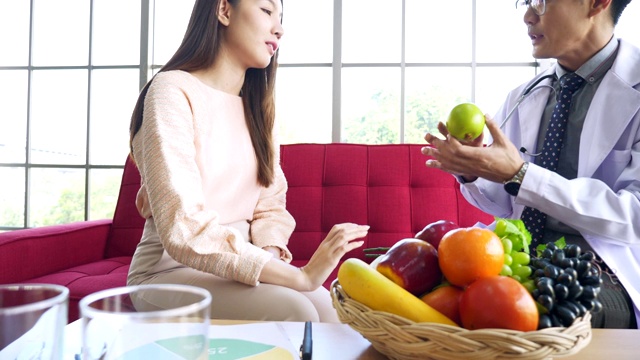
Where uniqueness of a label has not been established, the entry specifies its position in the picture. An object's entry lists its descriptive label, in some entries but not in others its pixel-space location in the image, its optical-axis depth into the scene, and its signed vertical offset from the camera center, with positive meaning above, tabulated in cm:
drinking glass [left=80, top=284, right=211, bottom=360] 31 -10
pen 64 -23
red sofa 214 -8
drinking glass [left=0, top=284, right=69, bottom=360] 33 -10
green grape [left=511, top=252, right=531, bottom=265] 68 -10
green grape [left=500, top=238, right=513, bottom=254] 67 -8
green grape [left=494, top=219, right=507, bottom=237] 70 -6
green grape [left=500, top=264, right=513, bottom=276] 65 -12
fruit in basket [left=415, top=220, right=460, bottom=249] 72 -7
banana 59 -14
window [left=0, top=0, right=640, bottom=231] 352 +90
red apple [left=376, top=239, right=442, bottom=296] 64 -11
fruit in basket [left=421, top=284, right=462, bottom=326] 62 -15
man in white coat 121 +10
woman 110 +2
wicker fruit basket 53 -18
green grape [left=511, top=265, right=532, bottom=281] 67 -12
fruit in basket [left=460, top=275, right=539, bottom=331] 54 -14
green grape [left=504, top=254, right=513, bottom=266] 66 -10
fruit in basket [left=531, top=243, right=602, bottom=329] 58 -13
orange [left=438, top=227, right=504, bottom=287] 59 -9
